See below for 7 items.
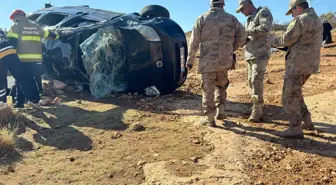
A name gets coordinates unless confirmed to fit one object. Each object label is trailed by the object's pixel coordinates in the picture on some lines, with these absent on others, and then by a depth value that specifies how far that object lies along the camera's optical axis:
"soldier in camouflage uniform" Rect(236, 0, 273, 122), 5.13
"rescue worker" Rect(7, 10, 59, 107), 6.45
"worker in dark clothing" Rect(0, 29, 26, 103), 6.19
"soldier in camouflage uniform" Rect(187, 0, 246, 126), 4.88
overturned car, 6.50
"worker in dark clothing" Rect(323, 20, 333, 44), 15.28
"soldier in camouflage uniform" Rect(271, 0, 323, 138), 4.30
